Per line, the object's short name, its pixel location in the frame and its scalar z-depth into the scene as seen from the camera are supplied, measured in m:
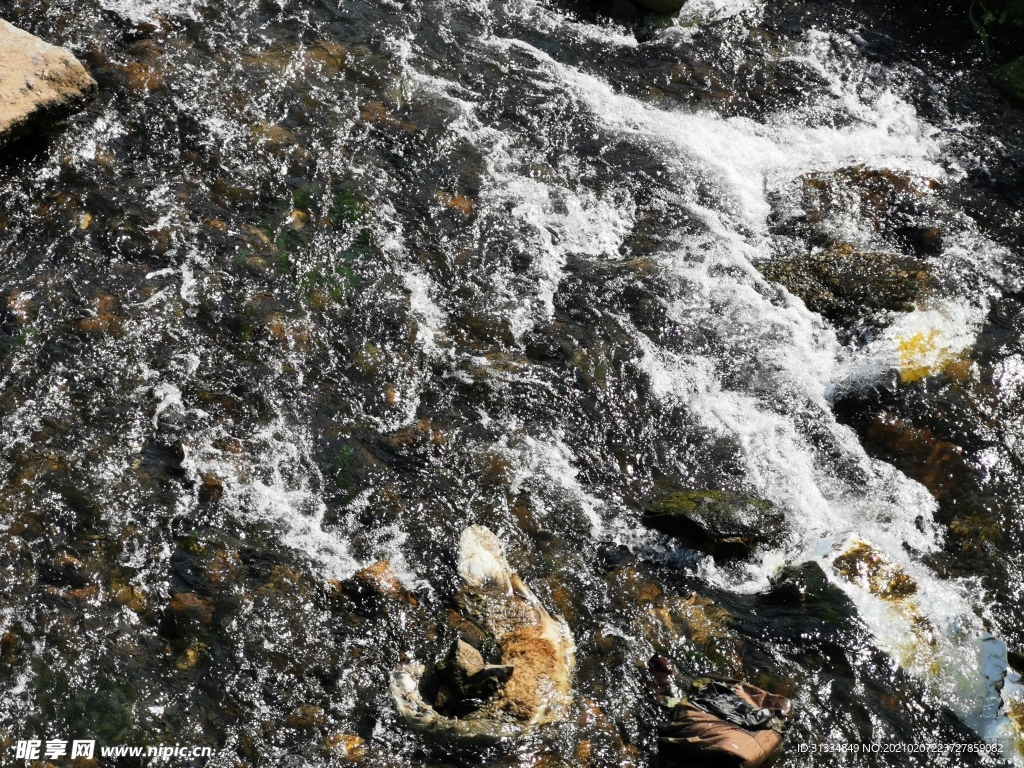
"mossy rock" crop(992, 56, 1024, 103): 8.94
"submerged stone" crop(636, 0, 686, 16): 9.15
